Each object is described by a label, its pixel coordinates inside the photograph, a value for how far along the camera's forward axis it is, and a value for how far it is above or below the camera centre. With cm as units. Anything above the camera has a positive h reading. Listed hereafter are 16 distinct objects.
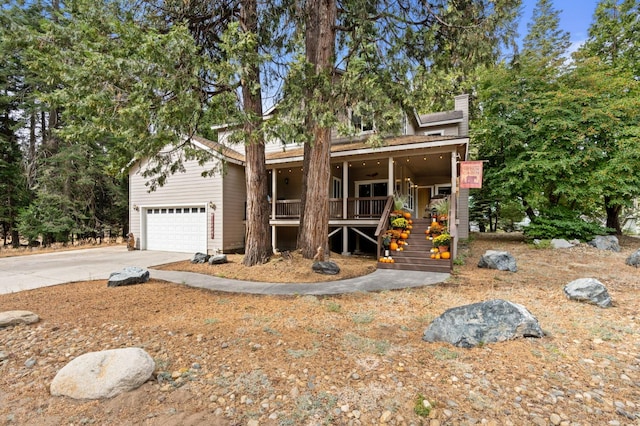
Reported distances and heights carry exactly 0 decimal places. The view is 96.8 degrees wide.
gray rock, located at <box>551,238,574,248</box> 1130 -131
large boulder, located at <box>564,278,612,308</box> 467 -139
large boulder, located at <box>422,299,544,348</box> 330 -137
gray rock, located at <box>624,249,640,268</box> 816 -145
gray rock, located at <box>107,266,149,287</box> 614 -142
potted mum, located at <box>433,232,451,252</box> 795 -84
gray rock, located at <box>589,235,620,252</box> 1105 -128
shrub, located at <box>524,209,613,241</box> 1178 -70
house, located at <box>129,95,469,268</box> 1071 +88
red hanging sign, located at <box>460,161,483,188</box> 946 +123
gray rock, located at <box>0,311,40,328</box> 381 -142
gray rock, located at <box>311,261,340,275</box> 731 -144
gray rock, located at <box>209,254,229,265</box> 887 -147
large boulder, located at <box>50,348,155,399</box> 235 -139
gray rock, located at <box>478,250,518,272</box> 769 -140
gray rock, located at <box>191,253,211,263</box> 936 -150
